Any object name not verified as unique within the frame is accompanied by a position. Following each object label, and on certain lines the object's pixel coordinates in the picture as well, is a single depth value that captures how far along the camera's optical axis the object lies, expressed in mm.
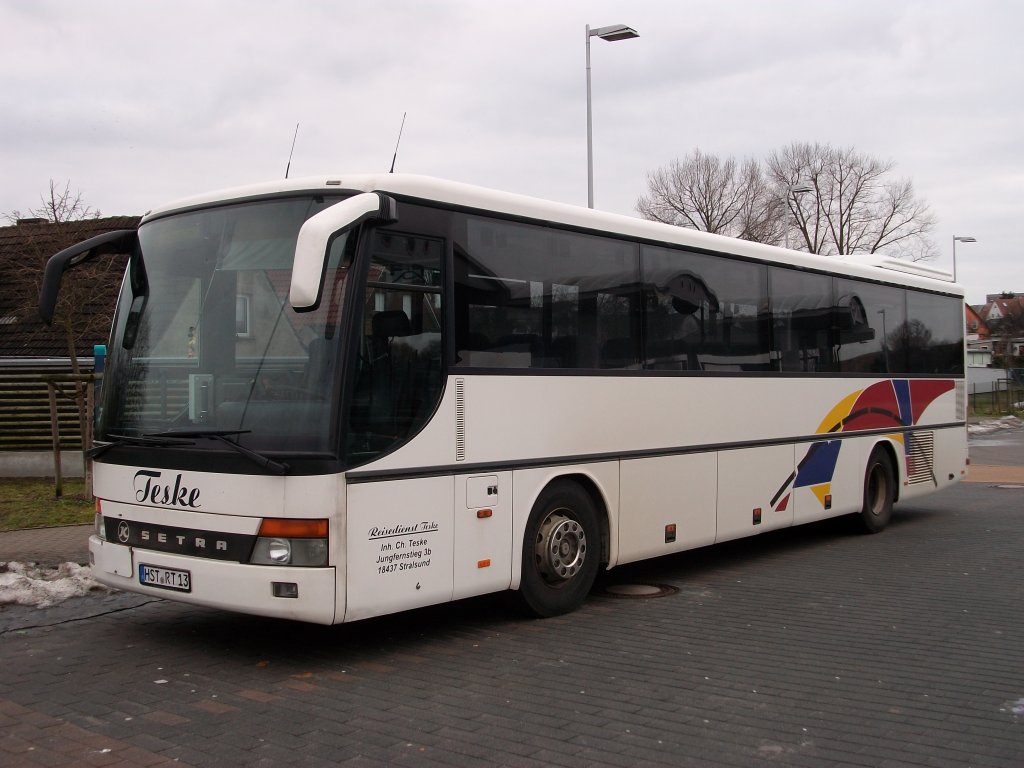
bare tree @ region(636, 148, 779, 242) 47844
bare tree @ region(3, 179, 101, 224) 18875
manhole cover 9244
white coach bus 6426
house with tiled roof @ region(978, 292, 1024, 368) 73144
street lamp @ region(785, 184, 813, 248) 29014
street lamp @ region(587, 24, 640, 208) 19130
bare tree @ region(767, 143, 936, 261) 55250
